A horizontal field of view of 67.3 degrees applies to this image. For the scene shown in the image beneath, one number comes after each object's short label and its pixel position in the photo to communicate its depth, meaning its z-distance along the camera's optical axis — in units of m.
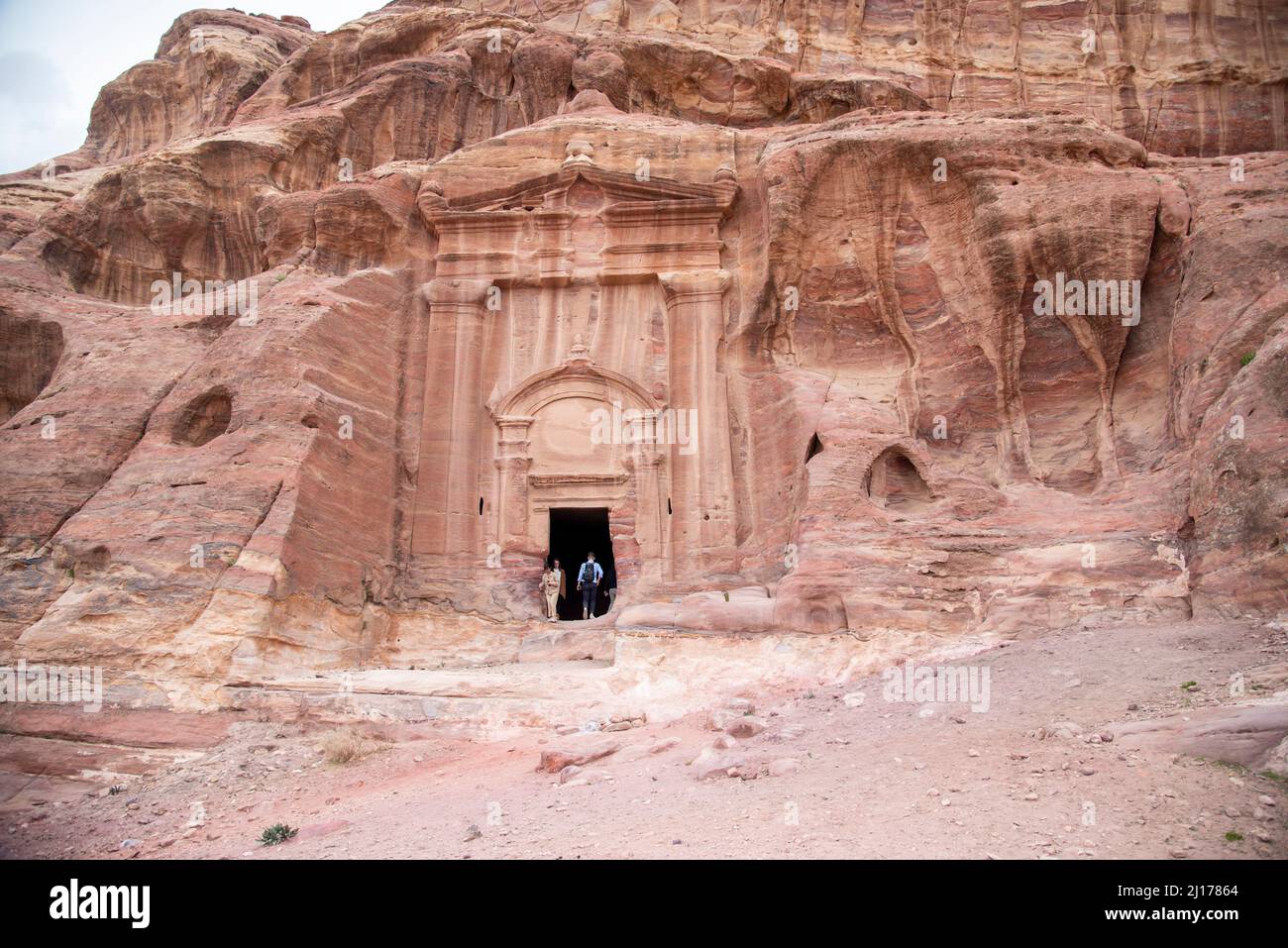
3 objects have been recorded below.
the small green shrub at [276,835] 8.47
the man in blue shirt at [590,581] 17.81
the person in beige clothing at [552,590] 17.34
